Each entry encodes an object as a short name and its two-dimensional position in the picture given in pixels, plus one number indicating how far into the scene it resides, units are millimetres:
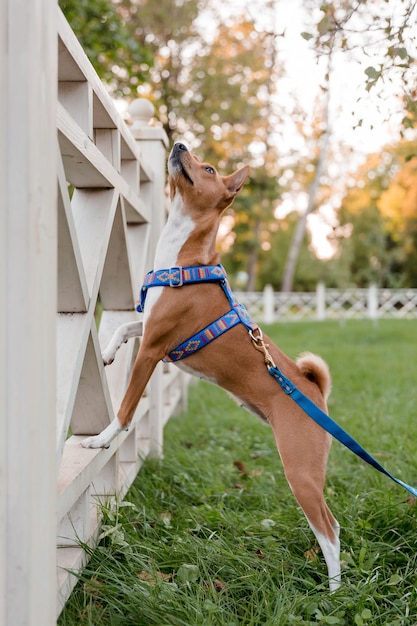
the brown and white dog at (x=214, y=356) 2428
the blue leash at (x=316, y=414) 2350
